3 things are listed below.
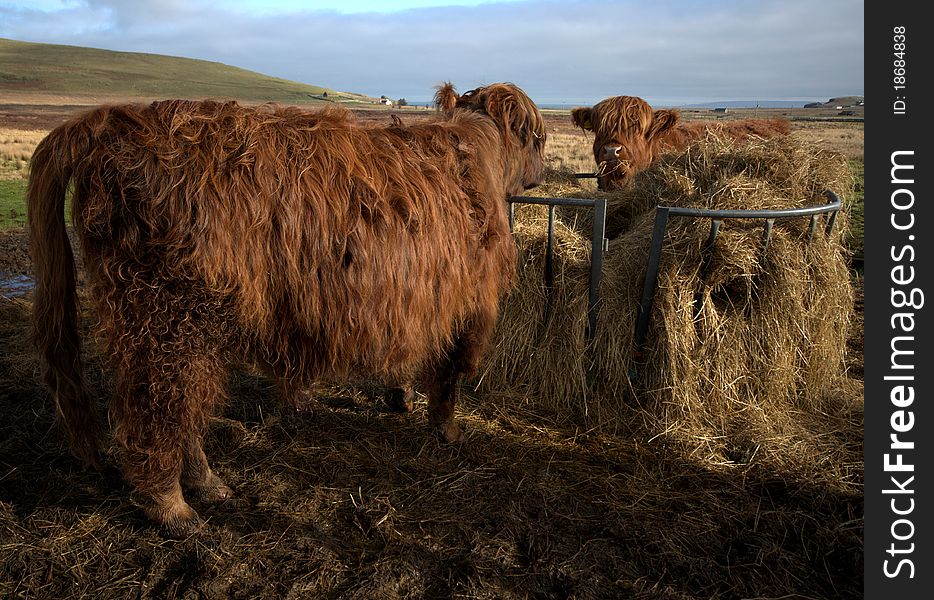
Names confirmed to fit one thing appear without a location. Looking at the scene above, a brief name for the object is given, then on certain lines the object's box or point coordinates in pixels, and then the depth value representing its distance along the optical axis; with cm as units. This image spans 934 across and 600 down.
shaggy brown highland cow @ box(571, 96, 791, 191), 568
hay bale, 331
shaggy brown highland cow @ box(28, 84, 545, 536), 208
